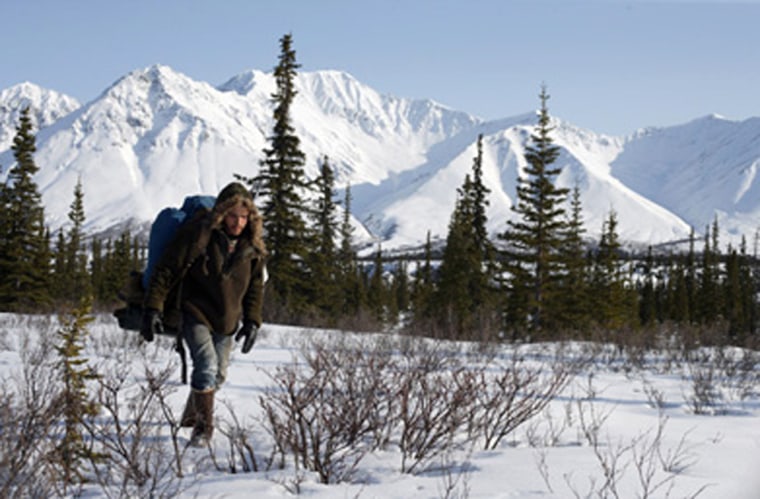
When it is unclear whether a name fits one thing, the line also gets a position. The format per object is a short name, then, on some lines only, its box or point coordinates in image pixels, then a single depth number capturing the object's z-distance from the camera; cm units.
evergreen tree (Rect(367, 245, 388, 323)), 4625
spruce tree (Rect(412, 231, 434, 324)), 3422
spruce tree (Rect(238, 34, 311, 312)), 2262
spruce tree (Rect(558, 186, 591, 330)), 2759
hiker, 402
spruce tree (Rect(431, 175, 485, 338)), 3034
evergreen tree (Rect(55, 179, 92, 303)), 4447
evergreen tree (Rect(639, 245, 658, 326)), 5603
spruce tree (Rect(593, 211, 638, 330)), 3588
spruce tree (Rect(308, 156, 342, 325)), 2495
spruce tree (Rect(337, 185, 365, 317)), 4297
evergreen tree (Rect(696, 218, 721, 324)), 4853
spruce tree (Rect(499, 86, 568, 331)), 2519
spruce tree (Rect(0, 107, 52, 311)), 2656
